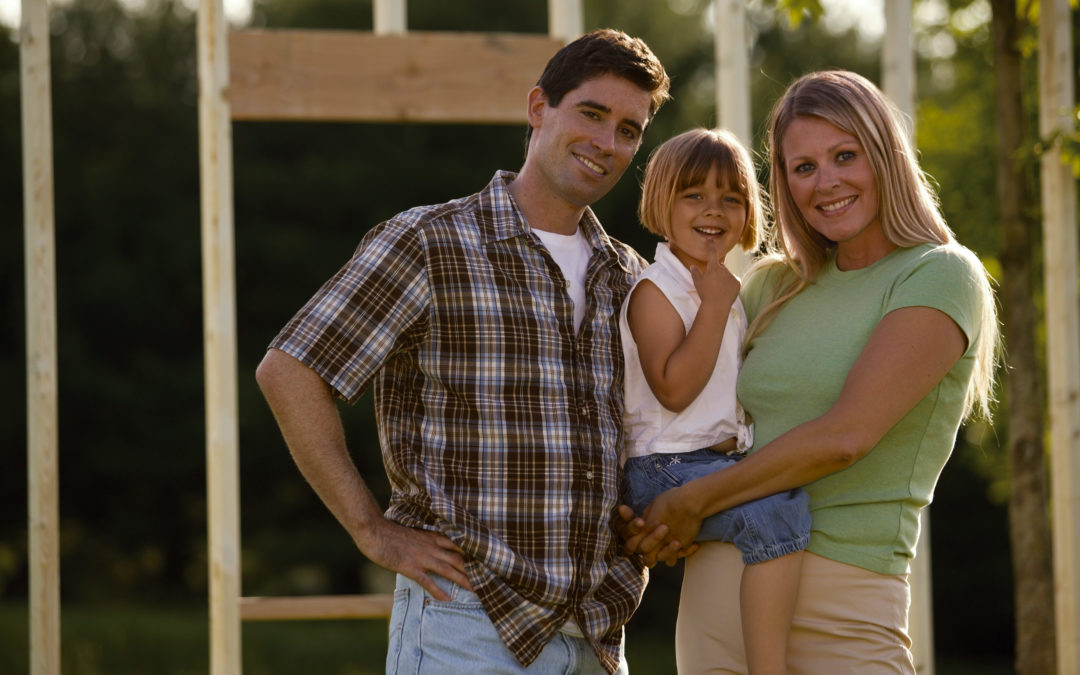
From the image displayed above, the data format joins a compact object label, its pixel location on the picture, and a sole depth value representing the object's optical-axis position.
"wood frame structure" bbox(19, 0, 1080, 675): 6.69
